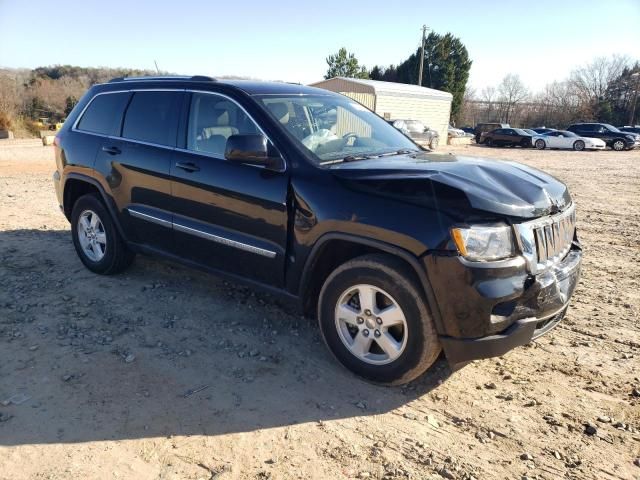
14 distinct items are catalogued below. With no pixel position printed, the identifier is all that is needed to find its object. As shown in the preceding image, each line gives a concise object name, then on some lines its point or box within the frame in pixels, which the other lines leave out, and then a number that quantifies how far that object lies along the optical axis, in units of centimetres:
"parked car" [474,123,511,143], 3575
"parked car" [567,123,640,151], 3130
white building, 2938
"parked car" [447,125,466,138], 3876
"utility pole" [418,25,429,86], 5044
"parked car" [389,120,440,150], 2561
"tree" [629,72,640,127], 5706
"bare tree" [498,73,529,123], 7706
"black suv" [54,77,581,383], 284
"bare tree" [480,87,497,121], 7769
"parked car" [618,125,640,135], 4045
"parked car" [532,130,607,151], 3064
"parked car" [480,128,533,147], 3246
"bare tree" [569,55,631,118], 6349
